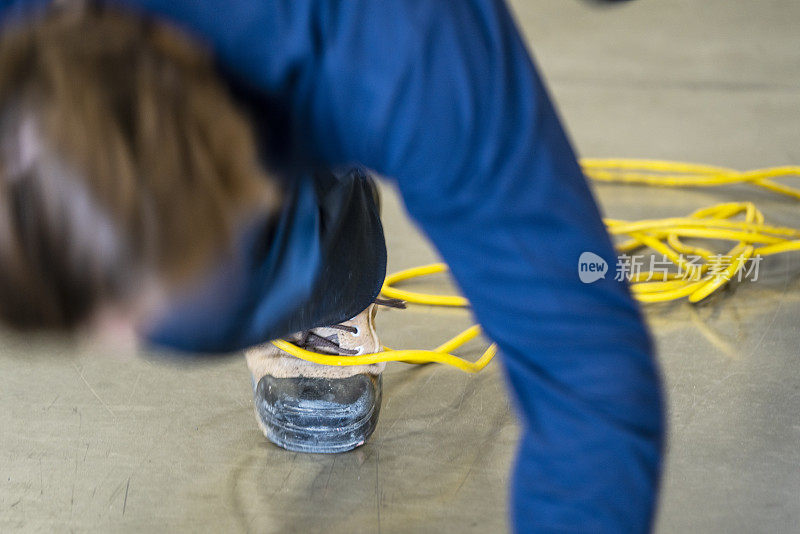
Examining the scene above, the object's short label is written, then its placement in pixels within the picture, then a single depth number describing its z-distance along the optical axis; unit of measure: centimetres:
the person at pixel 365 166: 138
